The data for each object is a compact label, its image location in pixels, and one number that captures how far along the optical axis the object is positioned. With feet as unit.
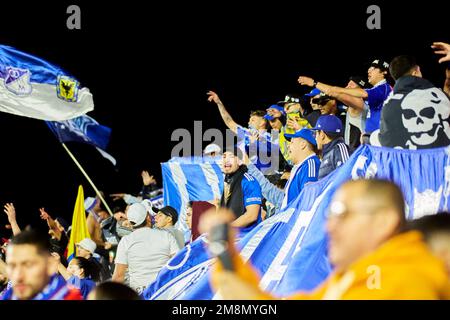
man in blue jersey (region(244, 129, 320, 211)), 49.03
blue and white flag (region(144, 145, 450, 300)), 38.32
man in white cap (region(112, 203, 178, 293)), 54.54
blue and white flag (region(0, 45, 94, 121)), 75.66
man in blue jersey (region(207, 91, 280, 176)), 66.64
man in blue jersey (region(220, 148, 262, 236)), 50.90
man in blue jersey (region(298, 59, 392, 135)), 49.88
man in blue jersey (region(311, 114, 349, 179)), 47.29
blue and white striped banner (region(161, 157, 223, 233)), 71.26
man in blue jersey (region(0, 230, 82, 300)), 26.50
